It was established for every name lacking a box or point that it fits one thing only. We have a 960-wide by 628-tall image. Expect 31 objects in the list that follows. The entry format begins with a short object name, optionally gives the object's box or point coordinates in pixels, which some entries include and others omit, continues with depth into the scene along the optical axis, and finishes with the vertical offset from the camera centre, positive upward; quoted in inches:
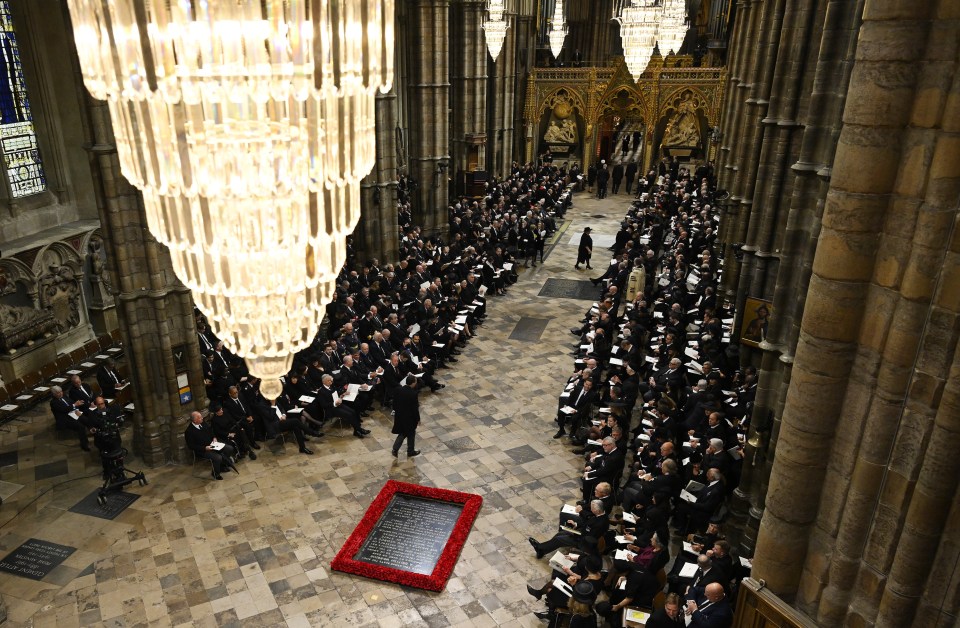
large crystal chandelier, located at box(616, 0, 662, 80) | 712.4 +34.2
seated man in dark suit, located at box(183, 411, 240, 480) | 404.2 -216.8
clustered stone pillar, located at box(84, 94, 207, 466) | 373.7 -143.1
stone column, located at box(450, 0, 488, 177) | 930.1 -26.3
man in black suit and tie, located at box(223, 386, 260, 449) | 430.3 -211.9
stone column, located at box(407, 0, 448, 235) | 777.6 -54.5
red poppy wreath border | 329.1 -233.6
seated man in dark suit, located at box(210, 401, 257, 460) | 417.7 -217.0
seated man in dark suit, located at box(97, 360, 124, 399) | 478.3 -216.1
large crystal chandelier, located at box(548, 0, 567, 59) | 955.3 +40.4
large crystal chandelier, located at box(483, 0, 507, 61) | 868.6 +38.2
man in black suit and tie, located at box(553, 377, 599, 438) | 446.9 -210.5
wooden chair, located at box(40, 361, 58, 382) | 510.6 -224.9
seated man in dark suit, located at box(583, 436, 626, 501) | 377.7 -210.6
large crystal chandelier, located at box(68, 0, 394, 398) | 127.5 -14.2
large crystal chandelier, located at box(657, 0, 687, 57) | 714.2 +39.7
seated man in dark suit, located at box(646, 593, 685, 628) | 267.7 -203.2
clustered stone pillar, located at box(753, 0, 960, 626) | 137.6 -59.0
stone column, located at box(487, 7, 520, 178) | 1158.3 -62.3
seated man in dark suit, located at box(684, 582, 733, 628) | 253.0 -192.2
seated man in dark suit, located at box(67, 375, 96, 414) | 444.6 -209.9
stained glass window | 508.7 -52.4
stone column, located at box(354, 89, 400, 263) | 678.5 -131.2
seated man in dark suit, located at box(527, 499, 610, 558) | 316.5 -209.4
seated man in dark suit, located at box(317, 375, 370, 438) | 450.9 -215.9
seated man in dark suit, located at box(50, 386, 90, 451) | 431.5 -215.4
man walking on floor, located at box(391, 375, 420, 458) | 412.2 -200.9
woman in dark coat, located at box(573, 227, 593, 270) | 804.1 -207.4
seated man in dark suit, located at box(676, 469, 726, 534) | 344.2 -208.1
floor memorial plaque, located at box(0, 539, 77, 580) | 332.8 -237.4
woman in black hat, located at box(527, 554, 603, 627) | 284.2 -207.7
